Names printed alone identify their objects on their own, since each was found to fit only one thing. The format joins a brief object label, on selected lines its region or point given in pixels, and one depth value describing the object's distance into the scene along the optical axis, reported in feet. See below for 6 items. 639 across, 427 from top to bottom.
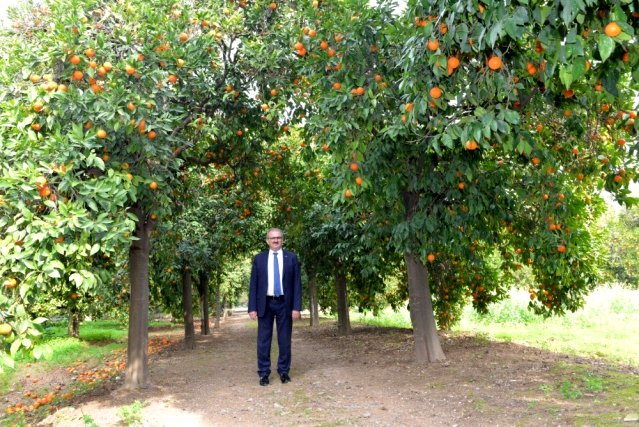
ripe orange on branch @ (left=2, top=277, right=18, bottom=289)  12.94
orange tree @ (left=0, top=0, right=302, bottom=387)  14.02
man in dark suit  20.71
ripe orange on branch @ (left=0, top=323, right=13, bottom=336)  12.30
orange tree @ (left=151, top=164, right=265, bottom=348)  29.40
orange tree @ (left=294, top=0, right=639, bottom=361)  11.82
